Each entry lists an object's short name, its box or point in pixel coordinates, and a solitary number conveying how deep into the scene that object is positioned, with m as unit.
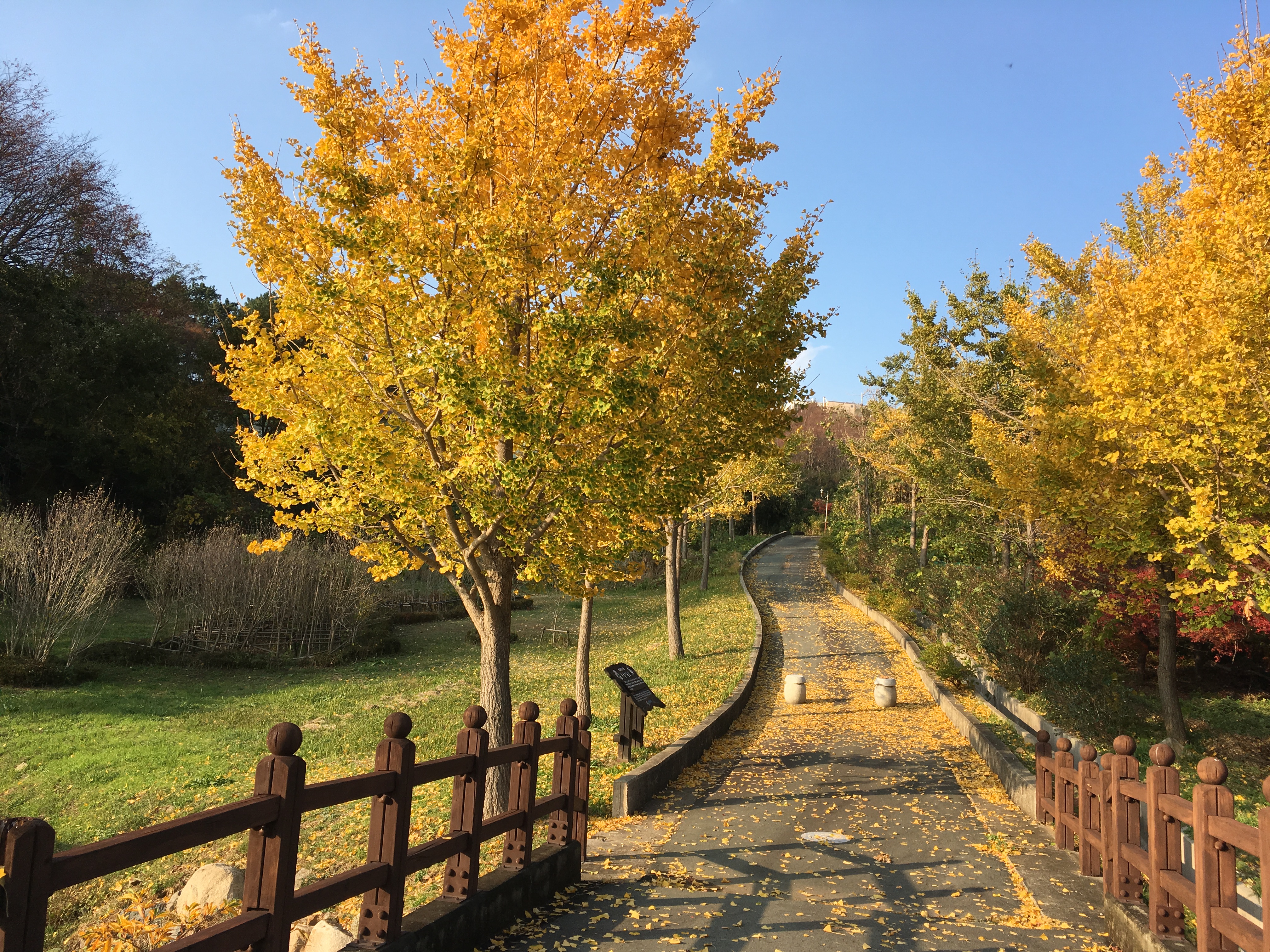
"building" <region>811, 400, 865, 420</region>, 45.71
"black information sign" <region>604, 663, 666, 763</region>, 9.75
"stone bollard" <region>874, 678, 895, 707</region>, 14.13
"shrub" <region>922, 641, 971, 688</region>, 15.68
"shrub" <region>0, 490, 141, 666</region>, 16.62
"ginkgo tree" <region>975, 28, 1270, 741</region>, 7.83
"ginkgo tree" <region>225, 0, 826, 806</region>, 6.28
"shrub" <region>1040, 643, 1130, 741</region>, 11.11
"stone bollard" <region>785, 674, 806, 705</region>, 14.32
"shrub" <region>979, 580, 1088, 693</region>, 13.94
